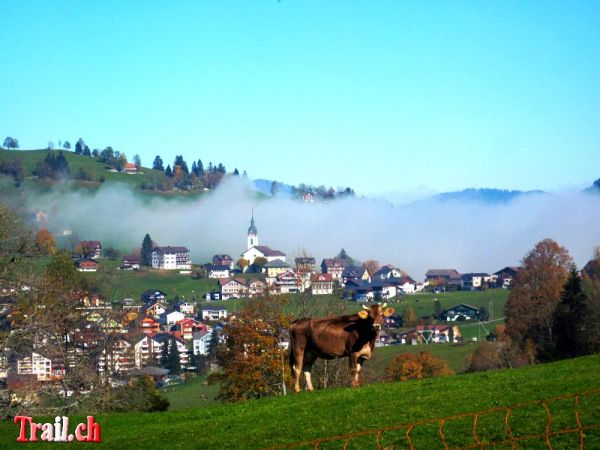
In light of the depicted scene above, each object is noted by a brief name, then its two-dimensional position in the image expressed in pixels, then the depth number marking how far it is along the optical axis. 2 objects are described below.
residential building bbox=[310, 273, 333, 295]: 130.65
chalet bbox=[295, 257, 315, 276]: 127.38
